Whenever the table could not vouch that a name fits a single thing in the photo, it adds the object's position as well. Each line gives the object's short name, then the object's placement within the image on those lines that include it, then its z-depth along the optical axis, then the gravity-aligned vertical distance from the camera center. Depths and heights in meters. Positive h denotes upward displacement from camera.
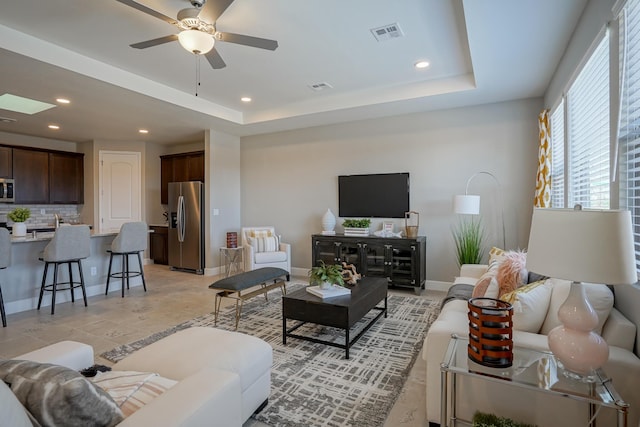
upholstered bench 3.31 -0.81
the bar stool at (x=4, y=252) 3.31 -0.47
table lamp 1.17 -0.20
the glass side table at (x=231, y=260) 5.93 -1.00
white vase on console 5.40 -0.24
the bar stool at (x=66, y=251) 3.79 -0.54
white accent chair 5.12 -0.77
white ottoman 1.64 -0.81
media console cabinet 4.59 -0.72
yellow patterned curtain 3.60 +0.49
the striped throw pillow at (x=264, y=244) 5.31 -0.61
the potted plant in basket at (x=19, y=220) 4.01 -0.17
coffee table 2.65 -0.88
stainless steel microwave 5.86 +0.28
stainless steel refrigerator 6.04 -0.37
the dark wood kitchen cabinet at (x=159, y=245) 6.86 -0.82
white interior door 6.91 +0.38
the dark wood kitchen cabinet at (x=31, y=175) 6.11 +0.60
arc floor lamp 4.06 +0.05
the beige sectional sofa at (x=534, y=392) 1.42 -0.77
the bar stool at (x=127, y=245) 4.47 -0.54
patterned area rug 1.98 -1.24
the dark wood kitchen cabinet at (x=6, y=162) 5.89 +0.81
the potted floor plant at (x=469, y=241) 4.38 -0.46
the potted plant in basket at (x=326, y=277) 3.00 -0.65
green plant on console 5.10 -0.24
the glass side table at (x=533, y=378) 1.22 -0.71
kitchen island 3.80 -0.86
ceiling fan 2.39 +1.37
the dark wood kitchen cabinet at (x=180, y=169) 6.64 +0.82
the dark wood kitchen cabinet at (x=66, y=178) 6.64 +0.60
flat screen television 5.04 +0.21
